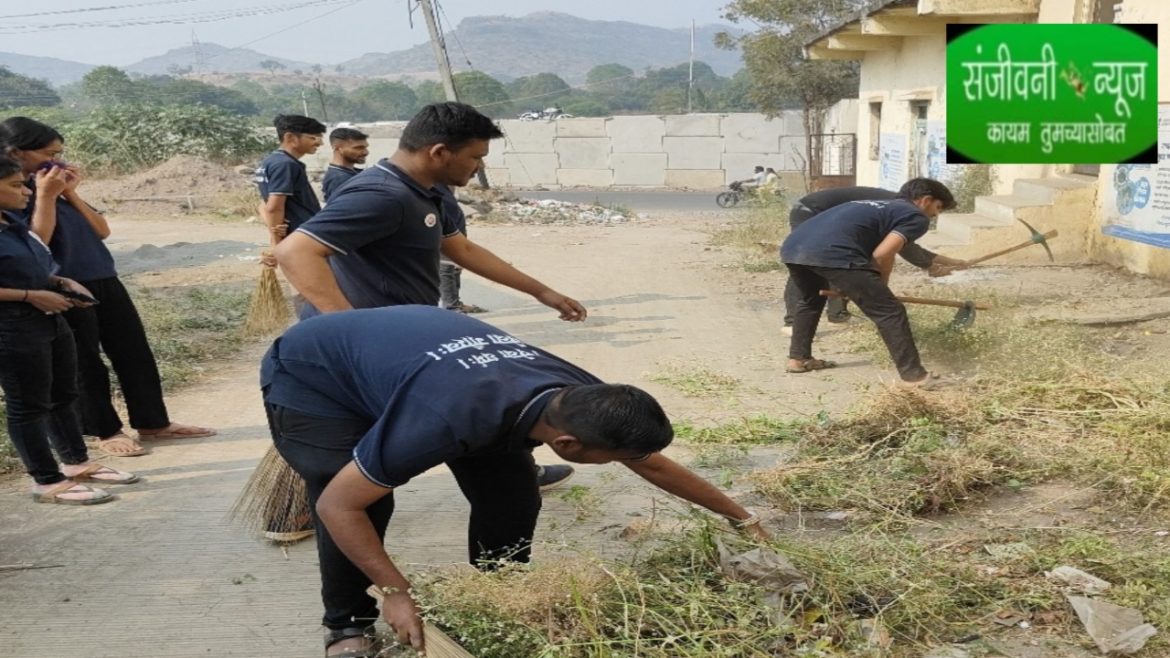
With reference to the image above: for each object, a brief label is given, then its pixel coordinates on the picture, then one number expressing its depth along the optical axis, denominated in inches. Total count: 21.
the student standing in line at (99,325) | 177.8
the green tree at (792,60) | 958.4
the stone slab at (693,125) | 1535.4
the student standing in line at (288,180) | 219.3
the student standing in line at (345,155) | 248.2
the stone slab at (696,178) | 1557.0
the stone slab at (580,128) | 1584.6
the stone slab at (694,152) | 1547.7
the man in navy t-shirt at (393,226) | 125.6
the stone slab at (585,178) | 1598.2
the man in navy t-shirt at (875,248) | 227.0
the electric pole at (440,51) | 882.8
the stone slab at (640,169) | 1578.5
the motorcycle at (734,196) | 943.7
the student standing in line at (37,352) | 159.2
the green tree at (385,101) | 4247.0
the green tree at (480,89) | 3348.9
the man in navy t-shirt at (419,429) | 87.1
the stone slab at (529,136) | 1600.6
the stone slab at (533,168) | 1615.4
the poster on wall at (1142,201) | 333.4
